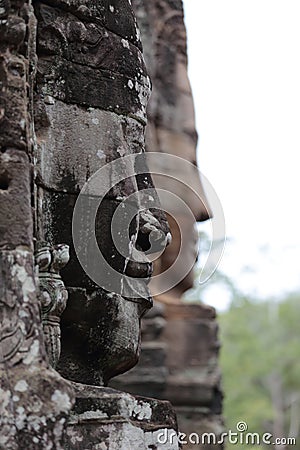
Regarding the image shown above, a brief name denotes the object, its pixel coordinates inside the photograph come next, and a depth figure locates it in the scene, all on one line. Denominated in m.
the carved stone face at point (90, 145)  6.94
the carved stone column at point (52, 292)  6.43
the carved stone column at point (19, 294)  5.26
